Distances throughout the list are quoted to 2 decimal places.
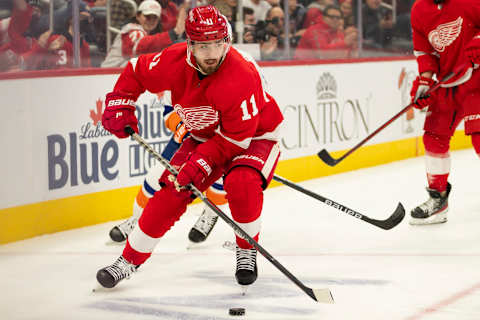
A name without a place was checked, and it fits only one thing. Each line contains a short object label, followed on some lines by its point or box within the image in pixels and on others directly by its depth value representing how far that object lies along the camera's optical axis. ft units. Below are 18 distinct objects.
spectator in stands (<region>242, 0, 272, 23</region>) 39.50
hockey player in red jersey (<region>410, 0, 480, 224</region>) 27.91
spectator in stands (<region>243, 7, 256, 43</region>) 38.96
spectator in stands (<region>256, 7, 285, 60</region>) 39.88
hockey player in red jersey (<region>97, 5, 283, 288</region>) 19.71
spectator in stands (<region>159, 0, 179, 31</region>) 34.60
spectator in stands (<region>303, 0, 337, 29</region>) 43.06
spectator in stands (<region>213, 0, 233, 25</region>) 37.58
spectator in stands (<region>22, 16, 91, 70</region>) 29.12
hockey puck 19.17
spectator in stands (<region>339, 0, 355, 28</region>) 45.43
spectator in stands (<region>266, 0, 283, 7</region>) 40.89
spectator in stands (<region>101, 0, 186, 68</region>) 32.86
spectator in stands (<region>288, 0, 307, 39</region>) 41.98
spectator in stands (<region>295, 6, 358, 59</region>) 42.65
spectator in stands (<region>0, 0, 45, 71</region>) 28.22
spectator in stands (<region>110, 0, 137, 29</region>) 32.55
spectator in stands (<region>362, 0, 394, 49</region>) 46.70
